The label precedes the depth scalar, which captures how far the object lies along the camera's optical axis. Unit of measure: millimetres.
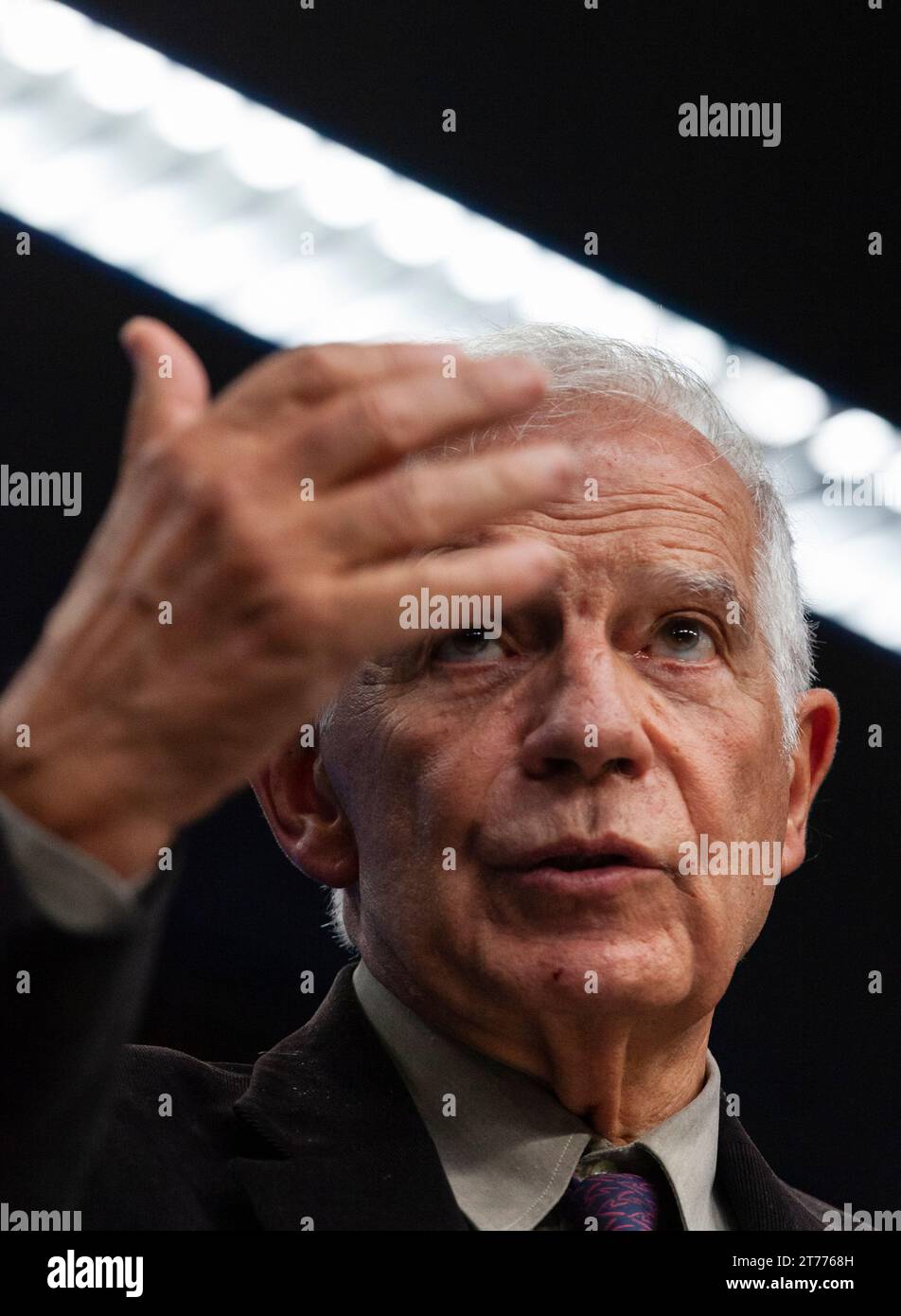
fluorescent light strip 2312
